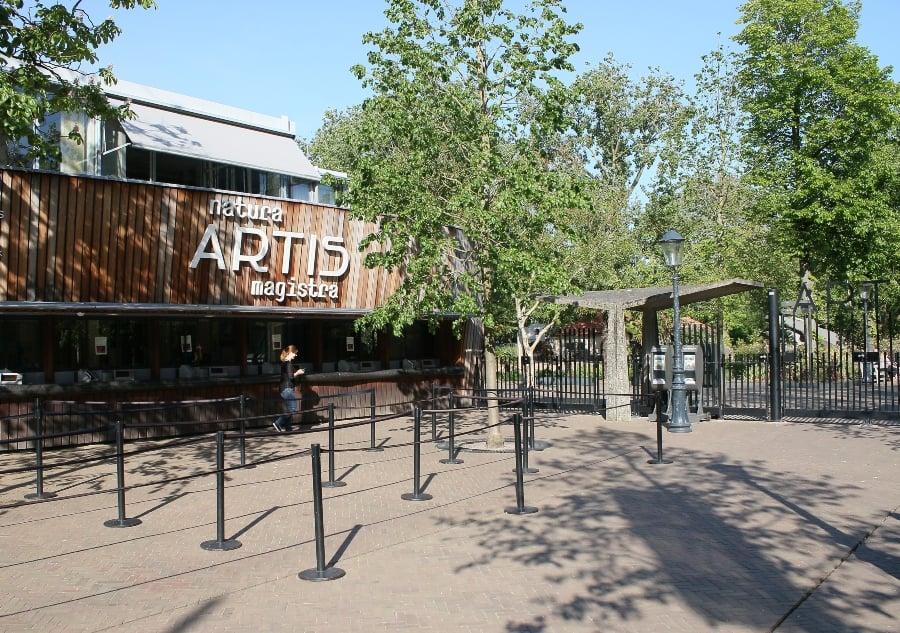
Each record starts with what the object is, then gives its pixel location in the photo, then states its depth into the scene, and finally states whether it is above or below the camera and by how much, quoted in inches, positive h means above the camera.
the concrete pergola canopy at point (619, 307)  723.4 +32.0
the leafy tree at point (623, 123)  1733.5 +465.8
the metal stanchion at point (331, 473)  408.7 -63.6
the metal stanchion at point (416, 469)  395.0 -57.6
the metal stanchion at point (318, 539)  275.3 -62.2
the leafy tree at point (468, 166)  527.5 +115.3
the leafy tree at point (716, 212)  1322.6 +235.9
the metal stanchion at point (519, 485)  364.2 -61.1
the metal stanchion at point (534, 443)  555.9 -67.7
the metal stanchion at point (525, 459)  447.6 -62.2
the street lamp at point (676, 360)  651.5 -12.3
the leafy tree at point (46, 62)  414.6 +156.9
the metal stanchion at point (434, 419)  566.9 -49.0
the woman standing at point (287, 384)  624.7 -27.9
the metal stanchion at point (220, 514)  314.7 -62.2
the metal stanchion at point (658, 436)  494.3 -54.3
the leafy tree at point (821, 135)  1074.1 +272.5
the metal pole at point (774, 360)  717.9 -14.1
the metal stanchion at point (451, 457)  483.5 -66.0
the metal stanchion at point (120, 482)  345.7 -55.2
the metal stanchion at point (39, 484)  397.9 -64.3
